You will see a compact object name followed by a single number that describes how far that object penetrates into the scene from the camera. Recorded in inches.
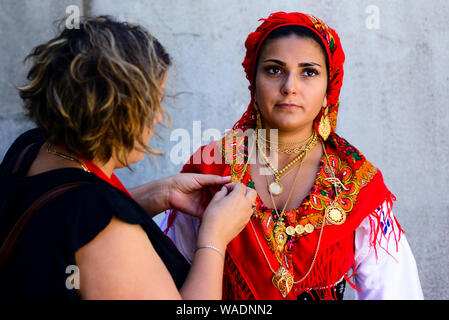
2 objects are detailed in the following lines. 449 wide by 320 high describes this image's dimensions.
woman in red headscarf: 71.0
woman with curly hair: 43.8
